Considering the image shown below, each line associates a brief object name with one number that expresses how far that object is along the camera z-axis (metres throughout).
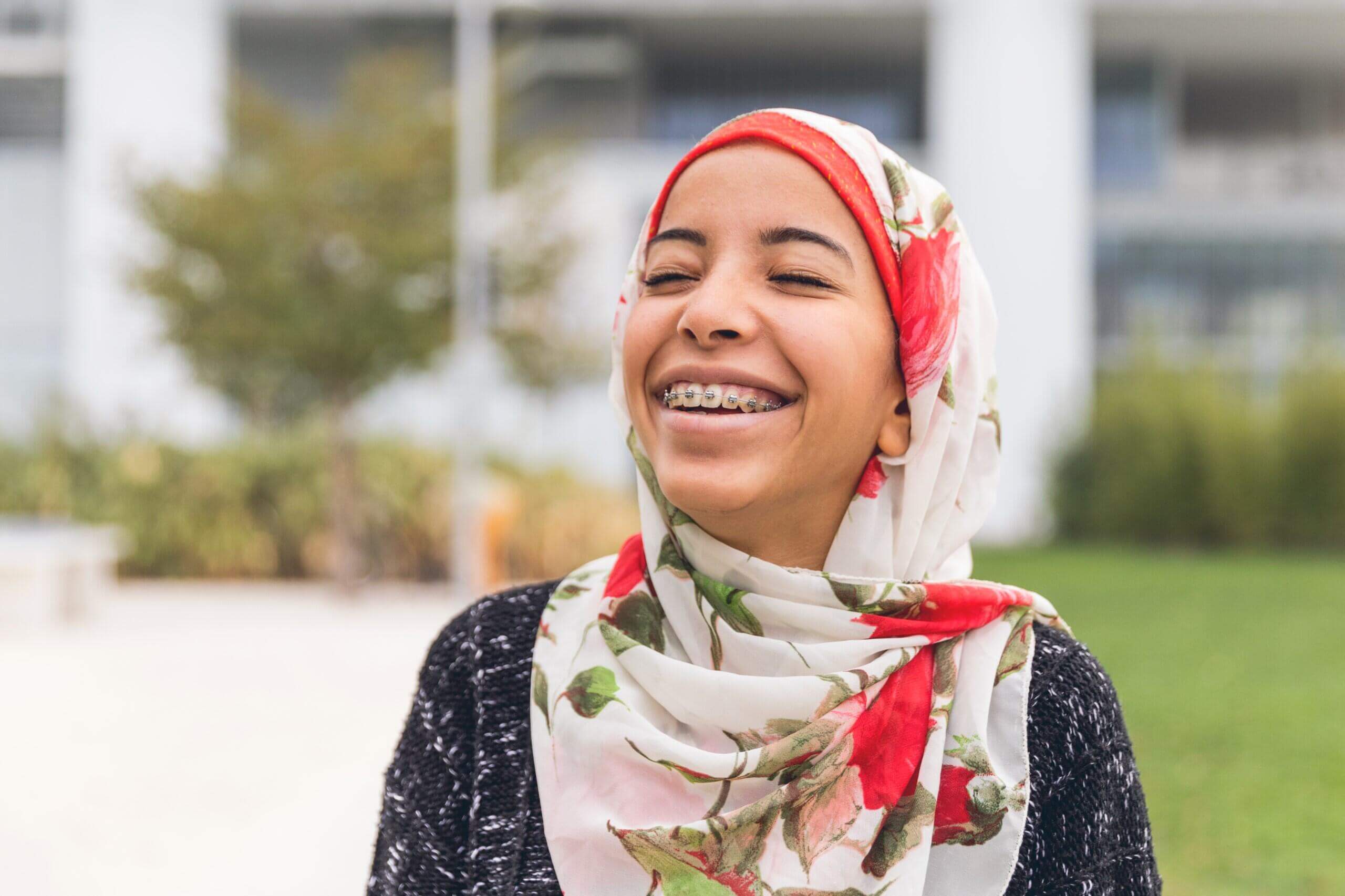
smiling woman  1.58
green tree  13.10
